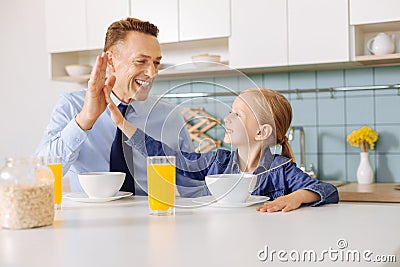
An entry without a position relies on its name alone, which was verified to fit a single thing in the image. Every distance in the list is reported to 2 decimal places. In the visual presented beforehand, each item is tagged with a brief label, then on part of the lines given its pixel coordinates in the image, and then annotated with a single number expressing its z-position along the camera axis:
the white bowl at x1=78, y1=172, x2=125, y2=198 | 1.55
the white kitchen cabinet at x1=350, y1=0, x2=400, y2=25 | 2.75
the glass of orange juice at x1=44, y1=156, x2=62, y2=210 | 1.42
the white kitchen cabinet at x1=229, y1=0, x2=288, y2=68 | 2.99
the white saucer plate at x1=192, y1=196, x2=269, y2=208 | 1.38
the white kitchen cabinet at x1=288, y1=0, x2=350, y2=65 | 2.85
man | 1.39
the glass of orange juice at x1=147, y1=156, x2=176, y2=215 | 1.30
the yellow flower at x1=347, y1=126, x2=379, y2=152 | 3.02
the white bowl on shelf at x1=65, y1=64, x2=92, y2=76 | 3.57
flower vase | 3.02
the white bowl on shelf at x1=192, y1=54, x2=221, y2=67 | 3.14
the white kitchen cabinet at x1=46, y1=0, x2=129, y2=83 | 3.42
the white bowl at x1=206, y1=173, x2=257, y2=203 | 1.34
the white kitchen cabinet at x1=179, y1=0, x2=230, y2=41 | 3.11
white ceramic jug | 2.87
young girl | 1.31
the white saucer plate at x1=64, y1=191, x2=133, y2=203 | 1.56
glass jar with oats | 1.15
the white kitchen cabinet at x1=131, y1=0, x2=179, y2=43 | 3.25
